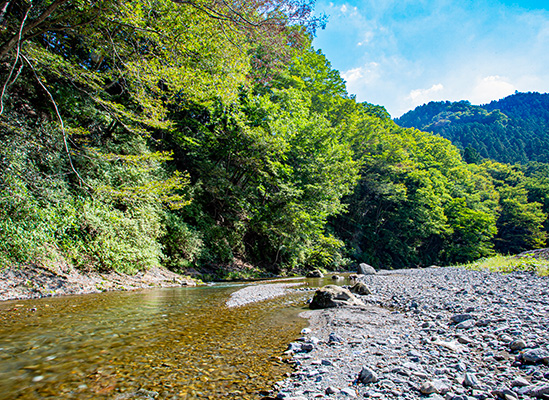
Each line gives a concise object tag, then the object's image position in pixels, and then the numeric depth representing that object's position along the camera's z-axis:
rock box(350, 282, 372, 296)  8.94
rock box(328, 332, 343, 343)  4.18
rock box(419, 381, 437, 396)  2.45
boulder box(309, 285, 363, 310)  7.05
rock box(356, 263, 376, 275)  20.61
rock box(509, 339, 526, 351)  3.15
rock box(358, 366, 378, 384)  2.76
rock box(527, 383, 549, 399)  2.17
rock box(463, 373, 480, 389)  2.52
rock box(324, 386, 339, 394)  2.61
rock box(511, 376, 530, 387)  2.41
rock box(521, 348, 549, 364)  2.73
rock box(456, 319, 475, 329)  4.32
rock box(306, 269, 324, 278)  18.57
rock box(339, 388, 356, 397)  2.54
